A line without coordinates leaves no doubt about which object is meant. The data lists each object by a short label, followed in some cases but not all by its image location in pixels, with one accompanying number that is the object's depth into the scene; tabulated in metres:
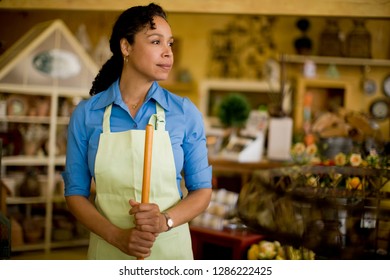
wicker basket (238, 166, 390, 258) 1.78
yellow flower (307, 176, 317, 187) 2.09
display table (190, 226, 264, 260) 2.67
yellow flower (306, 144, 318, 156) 3.00
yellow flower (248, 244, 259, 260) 2.48
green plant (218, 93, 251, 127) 3.81
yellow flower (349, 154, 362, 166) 2.43
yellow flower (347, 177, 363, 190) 2.01
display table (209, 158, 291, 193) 3.42
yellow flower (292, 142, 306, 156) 3.01
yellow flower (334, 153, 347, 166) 2.60
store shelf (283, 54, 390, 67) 6.51
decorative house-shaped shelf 4.00
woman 1.50
